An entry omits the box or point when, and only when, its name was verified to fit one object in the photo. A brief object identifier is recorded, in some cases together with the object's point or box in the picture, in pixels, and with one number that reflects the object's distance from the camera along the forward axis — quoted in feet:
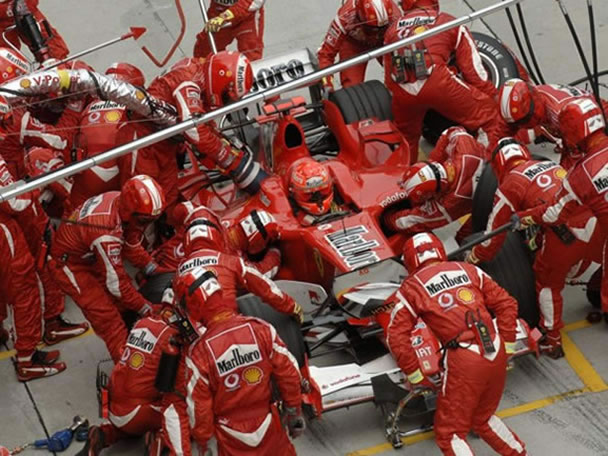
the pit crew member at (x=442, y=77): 65.36
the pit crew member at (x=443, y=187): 59.72
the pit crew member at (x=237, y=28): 73.92
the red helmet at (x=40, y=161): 63.00
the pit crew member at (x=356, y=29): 69.26
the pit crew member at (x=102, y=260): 56.95
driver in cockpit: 59.41
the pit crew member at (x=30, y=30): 73.51
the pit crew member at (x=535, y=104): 57.41
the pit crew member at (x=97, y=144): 63.36
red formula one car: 53.88
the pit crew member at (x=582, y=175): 52.54
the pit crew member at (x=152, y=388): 50.08
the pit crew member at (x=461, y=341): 49.37
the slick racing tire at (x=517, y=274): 56.03
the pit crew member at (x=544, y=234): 54.85
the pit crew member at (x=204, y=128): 62.23
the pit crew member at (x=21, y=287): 58.03
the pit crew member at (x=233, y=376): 48.19
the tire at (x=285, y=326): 54.39
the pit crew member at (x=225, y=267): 51.16
